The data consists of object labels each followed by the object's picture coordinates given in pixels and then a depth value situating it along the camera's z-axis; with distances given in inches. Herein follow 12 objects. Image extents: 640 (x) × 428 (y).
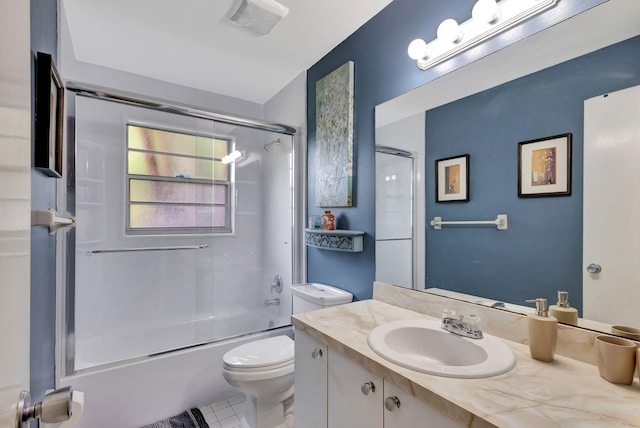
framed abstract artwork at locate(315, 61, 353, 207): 74.3
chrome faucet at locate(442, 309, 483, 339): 41.3
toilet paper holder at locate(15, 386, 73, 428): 18.3
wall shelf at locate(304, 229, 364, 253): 70.6
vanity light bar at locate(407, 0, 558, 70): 42.4
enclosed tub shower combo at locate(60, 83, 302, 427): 74.4
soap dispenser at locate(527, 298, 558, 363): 35.2
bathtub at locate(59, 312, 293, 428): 65.6
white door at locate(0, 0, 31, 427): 15.5
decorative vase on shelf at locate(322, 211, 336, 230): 80.0
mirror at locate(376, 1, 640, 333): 37.1
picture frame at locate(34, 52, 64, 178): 38.3
